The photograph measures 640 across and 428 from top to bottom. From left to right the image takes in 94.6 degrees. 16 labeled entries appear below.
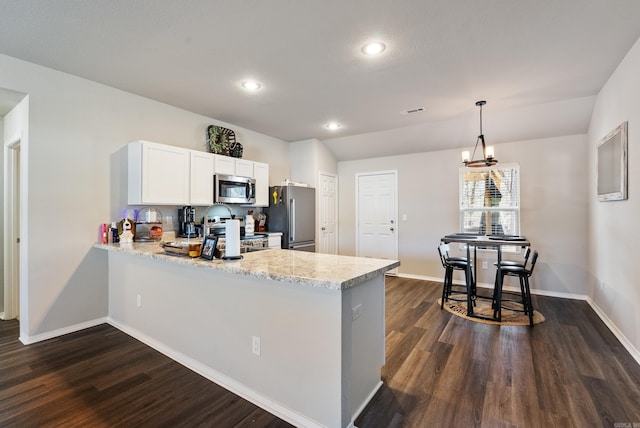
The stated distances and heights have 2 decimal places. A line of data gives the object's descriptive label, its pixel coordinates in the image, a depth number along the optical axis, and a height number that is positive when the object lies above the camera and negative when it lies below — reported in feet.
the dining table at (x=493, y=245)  11.15 -1.05
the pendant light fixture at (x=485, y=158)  11.63 +2.41
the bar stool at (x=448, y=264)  12.64 -2.04
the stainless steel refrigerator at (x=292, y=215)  16.06 +0.09
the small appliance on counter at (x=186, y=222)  12.45 -0.23
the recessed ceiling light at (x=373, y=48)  8.07 +4.72
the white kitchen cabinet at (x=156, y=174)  10.62 +1.60
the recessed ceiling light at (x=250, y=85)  10.43 +4.76
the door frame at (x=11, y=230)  11.29 -0.52
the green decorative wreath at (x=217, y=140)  13.93 +3.67
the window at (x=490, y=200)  15.67 +0.94
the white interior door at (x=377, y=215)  19.16 +0.12
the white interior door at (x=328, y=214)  19.16 +0.19
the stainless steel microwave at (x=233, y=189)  13.19 +1.30
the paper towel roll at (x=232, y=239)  7.09 -0.54
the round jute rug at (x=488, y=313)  11.28 -3.97
